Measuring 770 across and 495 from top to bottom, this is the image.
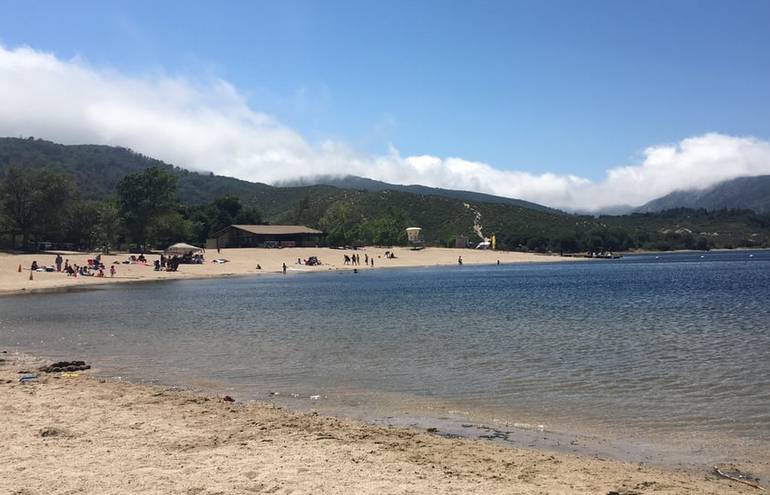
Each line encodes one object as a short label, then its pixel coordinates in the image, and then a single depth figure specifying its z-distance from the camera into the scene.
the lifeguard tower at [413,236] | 134.12
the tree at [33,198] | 73.12
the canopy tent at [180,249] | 76.50
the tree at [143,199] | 88.12
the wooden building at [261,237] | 106.56
